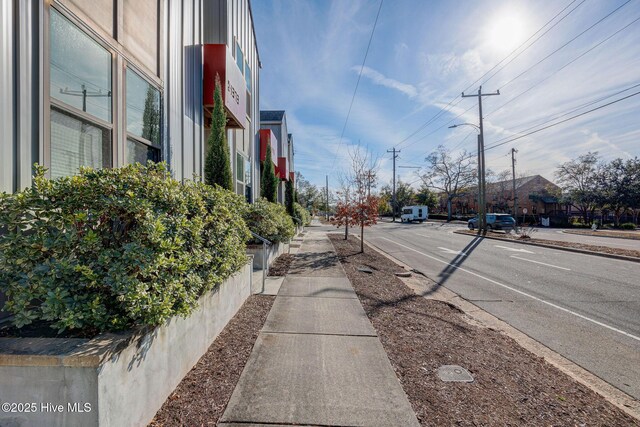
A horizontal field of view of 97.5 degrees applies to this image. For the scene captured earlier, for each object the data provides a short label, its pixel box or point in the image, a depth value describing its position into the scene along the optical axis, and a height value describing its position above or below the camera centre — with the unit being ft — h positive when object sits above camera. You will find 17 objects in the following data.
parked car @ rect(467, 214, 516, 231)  86.12 -2.50
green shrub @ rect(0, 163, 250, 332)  6.86 -0.82
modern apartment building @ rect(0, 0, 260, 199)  9.15 +6.44
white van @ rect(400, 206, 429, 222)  142.64 +1.11
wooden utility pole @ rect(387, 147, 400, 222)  163.53 +34.20
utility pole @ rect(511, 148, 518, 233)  142.62 +29.16
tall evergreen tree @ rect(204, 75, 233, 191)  22.39 +5.05
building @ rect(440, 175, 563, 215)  159.63 +11.61
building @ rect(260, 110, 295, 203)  69.31 +26.51
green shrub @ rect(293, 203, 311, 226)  68.85 +1.23
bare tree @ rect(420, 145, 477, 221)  161.38 +22.54
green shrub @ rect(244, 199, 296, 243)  28.19 -0.37
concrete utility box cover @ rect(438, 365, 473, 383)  9.65 -5.63
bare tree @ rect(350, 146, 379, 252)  40.34 +1.84
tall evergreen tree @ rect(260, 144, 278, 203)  48.39 +6.60
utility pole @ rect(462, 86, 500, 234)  69.26 +11.35
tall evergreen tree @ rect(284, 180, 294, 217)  70.02 +5.81
